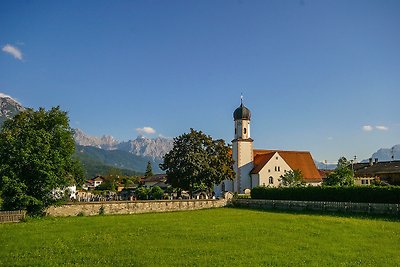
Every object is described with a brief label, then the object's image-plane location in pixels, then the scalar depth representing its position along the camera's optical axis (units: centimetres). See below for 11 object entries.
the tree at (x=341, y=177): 6356
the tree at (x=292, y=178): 6975
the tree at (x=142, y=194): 7135
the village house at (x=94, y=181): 17468
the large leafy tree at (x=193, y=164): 5822
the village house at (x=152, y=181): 13056
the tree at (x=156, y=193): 6969
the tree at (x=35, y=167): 3644
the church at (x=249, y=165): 7612
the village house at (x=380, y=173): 8286
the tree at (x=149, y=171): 16625
